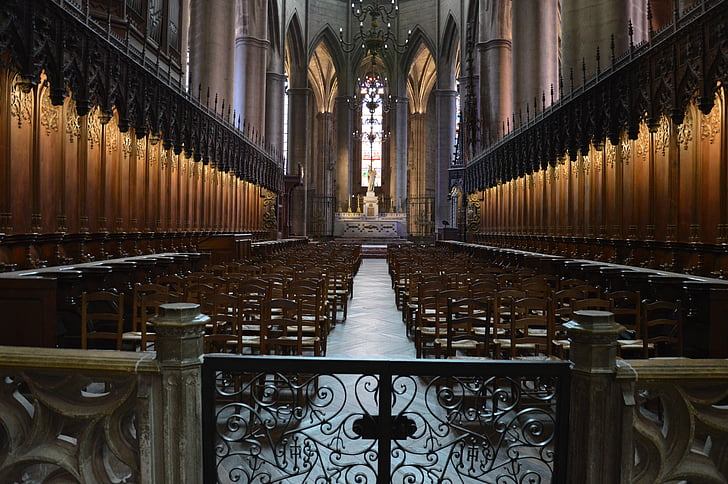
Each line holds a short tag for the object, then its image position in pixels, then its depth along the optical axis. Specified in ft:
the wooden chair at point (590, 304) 14.82
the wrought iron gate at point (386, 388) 7.36
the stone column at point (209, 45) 64.64
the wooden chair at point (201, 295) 15.87
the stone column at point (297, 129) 121.90
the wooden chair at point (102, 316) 15.08
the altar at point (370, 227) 115.75
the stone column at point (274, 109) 108.47
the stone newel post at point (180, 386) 6.98
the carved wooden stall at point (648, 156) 24.62
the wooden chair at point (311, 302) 17.87
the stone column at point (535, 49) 63.26
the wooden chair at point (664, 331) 14.57
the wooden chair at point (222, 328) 14.79
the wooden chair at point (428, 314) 17.86
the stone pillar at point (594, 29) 39.88
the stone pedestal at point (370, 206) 121.49
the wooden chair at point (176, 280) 20.13
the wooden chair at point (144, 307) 15.06
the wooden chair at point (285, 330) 14.57
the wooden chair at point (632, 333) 15.60
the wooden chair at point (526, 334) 13.64
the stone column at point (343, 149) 134.64
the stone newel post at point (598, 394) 6.89
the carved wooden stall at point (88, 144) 24.66
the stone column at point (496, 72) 82.79
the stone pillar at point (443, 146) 118.01
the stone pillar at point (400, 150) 134.21
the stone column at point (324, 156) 142.10
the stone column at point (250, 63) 84.17
